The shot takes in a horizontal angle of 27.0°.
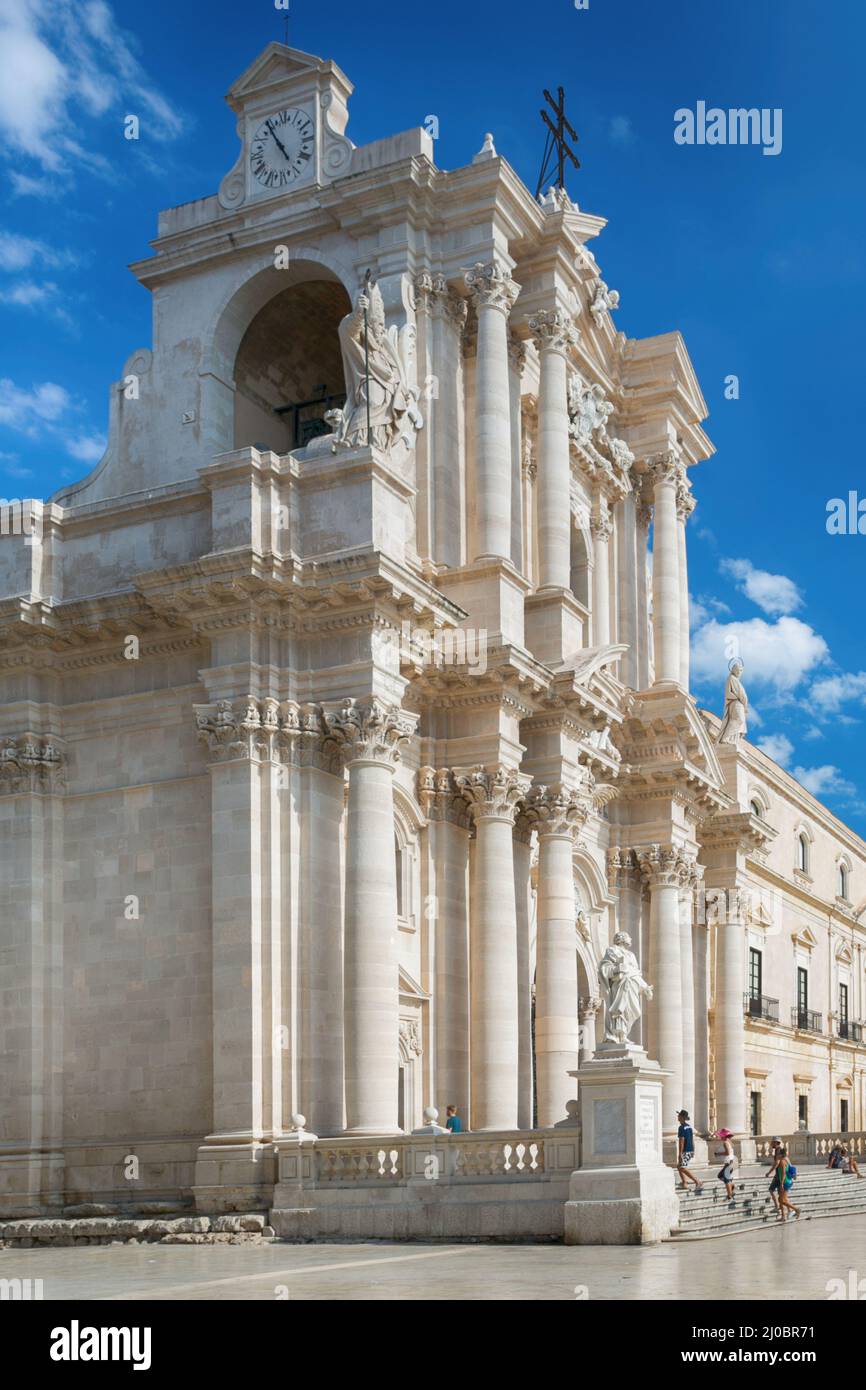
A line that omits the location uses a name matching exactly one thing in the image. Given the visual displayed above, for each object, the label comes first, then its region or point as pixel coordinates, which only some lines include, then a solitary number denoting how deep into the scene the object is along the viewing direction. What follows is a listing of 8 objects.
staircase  25.65
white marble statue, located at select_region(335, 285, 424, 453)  28.80
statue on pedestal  24.95
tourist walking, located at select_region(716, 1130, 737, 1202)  28.56
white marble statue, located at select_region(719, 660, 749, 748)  46.62
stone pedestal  22.31
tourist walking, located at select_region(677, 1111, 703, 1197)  33.41
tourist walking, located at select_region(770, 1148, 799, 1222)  28.30
